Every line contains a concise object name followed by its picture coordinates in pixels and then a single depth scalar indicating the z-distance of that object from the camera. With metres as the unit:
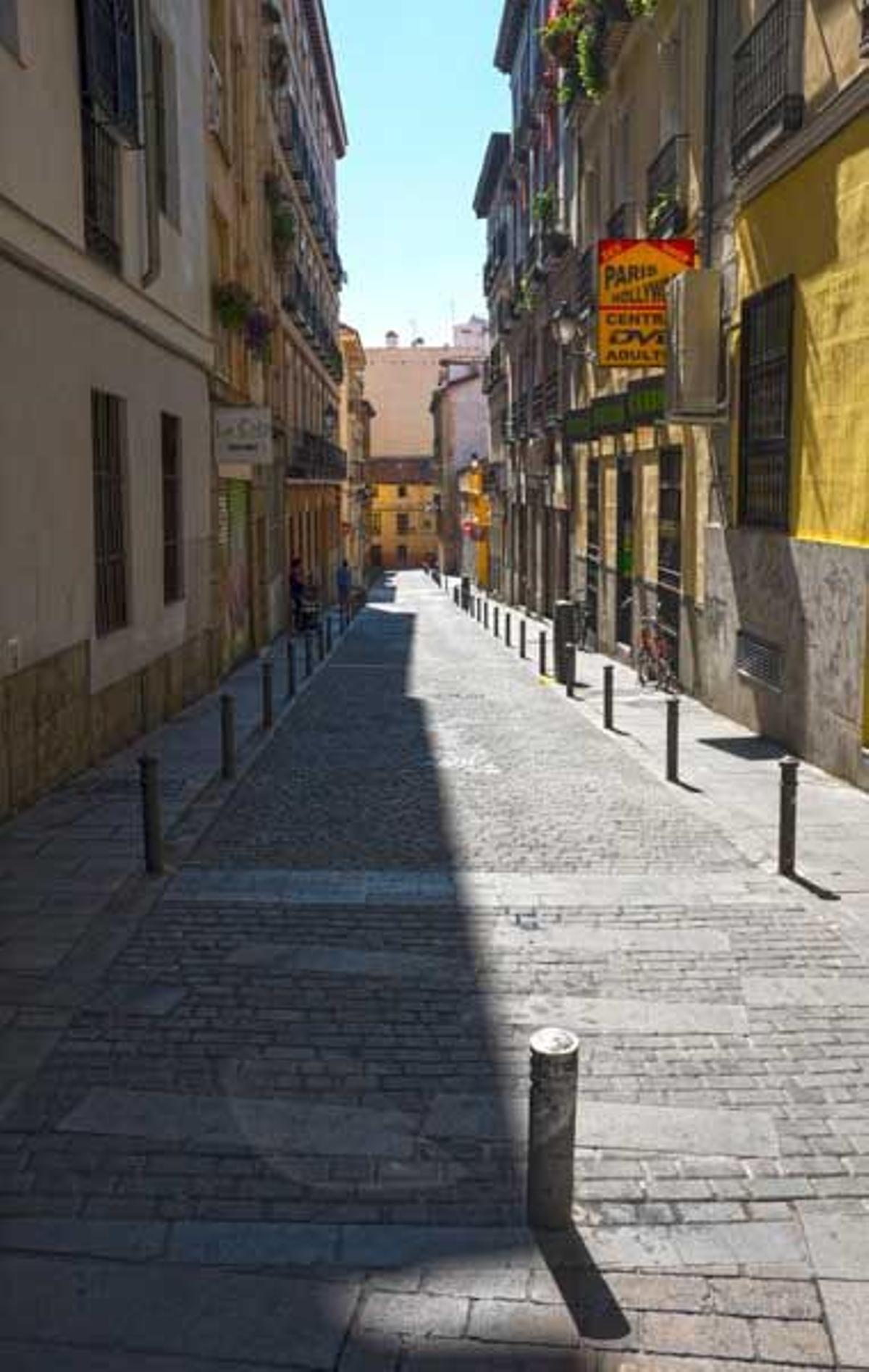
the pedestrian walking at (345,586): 35.81
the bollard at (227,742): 11.88
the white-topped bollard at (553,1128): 4.14
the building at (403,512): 98.50
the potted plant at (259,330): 20.97
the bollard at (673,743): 11.59
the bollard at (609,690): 14.80
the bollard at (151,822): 8.48
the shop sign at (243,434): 18.72
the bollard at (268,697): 14.91
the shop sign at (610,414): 20.28
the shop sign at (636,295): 16.27
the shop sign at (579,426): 23.67
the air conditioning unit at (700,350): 14.80
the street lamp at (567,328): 23.70
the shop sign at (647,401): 17.62
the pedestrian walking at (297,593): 29.86
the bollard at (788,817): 8.39
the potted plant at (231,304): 19.05
